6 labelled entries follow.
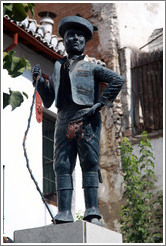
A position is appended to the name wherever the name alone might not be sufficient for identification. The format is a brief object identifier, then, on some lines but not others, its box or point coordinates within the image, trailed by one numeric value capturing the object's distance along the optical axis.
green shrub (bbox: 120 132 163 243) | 11.70
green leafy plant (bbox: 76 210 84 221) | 11.12
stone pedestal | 5.26
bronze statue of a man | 5.85
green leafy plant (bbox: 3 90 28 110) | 7.20
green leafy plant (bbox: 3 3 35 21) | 7.26
